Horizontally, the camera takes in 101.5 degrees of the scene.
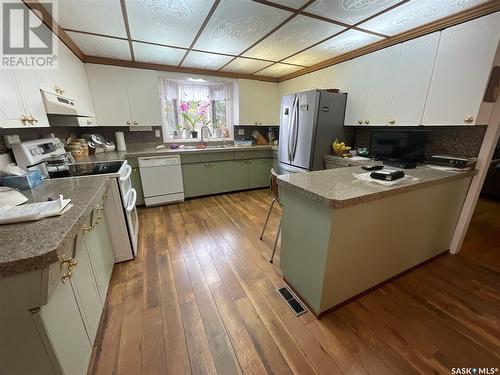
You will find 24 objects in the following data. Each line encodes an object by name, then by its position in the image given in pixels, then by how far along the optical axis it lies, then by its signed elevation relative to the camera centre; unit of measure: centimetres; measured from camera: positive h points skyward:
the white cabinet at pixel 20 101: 113 +14
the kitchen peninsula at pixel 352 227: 125 -69
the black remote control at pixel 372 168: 180 -37
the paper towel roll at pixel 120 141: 319 -26
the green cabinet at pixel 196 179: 343 -90
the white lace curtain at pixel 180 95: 363 +53
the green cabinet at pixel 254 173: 391 -91
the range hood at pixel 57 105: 151 +15
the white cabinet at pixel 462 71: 158 +43
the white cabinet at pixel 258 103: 385 +40
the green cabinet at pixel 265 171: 403 -89
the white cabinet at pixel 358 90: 249 +42
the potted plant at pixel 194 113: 383 +21
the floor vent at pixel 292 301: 147 -128
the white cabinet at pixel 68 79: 164 +41
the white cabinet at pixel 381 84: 222 +45
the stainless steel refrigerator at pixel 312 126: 265 -2
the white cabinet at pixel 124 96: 287 +40
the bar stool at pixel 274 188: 197 -60
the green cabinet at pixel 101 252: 131 -90
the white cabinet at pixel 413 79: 192 +44
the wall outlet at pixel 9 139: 149 -11
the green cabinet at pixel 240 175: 379 -92
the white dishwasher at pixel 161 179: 309 -82
